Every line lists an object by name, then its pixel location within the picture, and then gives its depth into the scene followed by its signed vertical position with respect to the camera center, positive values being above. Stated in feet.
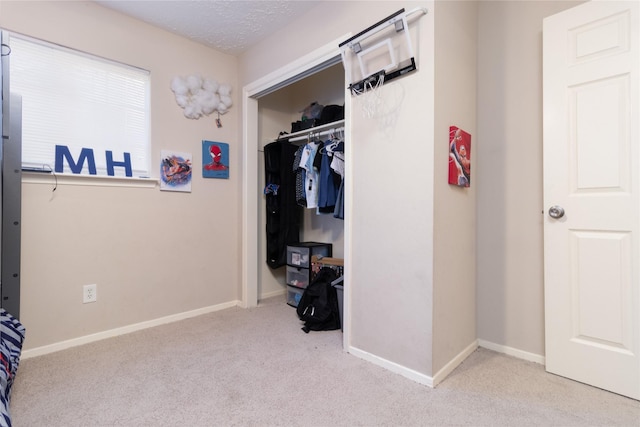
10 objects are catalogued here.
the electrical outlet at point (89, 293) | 6.72 -1.75
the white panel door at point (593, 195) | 4.69 +0.27
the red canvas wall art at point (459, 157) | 5.46 +1.01
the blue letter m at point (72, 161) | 6.42 +1.18
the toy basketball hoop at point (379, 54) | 5.14 +2.94
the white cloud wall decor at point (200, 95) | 7.99 +3.23
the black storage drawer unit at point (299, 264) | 9.24 -1.57
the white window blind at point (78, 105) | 6.14 +2.41
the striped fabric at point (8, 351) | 3.65 -1.93
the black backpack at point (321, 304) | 7.49 -2.34
